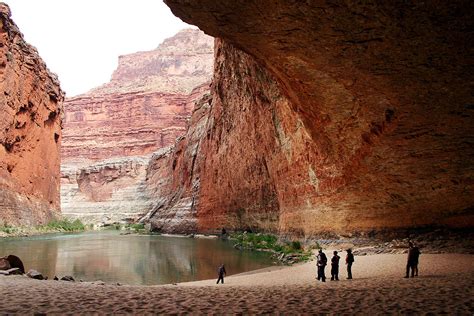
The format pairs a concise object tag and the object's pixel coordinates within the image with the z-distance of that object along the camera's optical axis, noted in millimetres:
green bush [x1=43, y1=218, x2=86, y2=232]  52269
